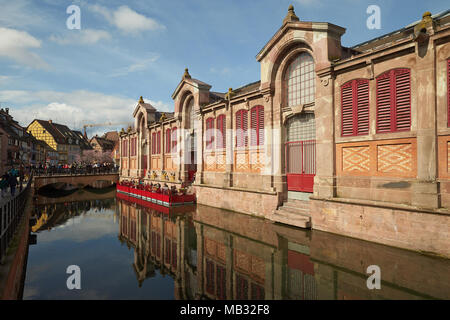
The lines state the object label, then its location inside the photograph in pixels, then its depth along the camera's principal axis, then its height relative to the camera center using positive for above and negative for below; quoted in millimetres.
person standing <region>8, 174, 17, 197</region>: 17172 -1083
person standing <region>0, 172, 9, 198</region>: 16850 -1102
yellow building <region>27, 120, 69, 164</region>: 70875 +7937
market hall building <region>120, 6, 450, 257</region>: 9750 +1471
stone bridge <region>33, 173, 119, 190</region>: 33000 -1797
